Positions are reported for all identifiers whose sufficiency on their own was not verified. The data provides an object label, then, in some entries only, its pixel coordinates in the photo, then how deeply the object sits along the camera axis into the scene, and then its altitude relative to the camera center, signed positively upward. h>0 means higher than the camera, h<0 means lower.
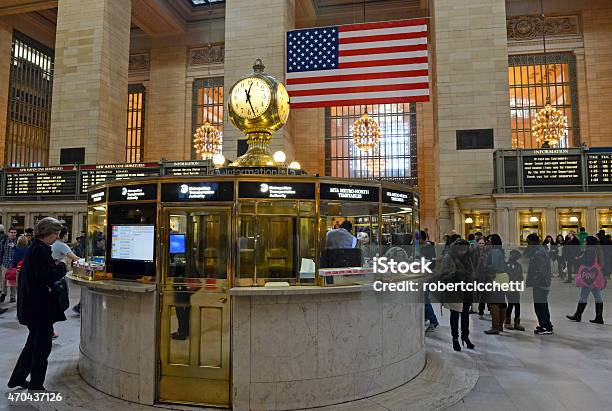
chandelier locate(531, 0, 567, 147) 18.14 +4.76
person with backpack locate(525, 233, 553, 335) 7.32 -0.73
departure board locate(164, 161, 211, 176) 16.39 +2.67
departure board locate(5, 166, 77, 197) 17.27 +2.27
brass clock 5.21 +1.56
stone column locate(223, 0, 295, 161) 16.61 +7.57
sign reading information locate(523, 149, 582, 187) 13.30 +2.09
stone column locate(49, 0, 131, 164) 17.89 +6.56
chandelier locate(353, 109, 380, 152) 20.41 +4.91
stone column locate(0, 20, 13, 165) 23.61 +9.06
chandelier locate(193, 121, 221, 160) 19.83 +4.45
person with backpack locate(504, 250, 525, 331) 7.71 -0.99
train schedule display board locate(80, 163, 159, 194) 16.55 +2.55
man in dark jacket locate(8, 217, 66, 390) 4.23 -0.58
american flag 11.41 +4.73
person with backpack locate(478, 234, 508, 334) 7.35 -0.68
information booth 3.96 -0.38
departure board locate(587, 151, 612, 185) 13.16 +2.10
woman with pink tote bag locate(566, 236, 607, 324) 7.89 -0.73
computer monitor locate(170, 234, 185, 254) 4.15 -0.07
